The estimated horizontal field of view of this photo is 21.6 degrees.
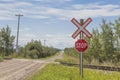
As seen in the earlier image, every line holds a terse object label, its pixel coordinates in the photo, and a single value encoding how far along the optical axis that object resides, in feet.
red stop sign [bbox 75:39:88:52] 47.93
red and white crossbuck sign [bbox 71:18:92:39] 49.14
